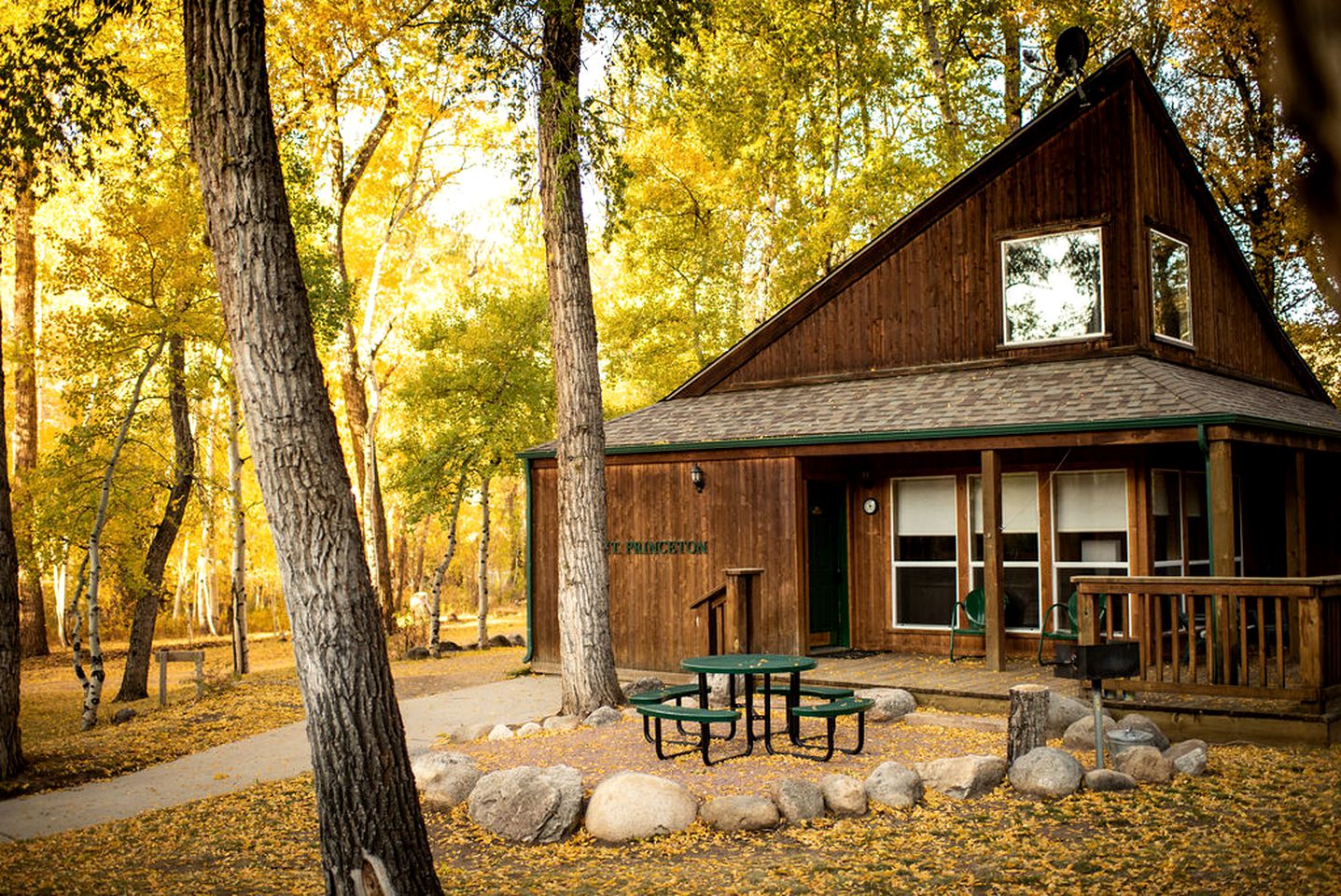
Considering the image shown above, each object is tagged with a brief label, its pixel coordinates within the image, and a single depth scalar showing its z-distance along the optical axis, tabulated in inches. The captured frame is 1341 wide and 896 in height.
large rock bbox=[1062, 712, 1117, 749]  354.0
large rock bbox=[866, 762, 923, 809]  304.2
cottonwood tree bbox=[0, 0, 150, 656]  291.1
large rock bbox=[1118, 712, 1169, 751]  351.3
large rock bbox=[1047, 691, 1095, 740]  377.4
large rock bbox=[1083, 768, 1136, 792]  312.5
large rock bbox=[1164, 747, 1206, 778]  326.3
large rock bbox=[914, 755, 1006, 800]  312.3
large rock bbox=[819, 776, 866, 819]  297.3
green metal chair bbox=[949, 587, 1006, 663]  504.7
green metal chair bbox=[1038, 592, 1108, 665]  476.4
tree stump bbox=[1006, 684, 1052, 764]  331.3
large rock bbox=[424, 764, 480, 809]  328.2
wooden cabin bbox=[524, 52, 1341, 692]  496.1
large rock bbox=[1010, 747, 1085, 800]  310.0
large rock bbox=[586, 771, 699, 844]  288.7
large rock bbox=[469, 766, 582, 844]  292.8
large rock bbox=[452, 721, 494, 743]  421.7
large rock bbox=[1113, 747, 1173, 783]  319.6
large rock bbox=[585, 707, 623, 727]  423.8
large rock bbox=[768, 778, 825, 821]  295.4
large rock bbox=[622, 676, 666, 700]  472.7
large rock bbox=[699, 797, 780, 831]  289.7
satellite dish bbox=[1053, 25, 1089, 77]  561.6
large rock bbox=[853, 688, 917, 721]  409.8
